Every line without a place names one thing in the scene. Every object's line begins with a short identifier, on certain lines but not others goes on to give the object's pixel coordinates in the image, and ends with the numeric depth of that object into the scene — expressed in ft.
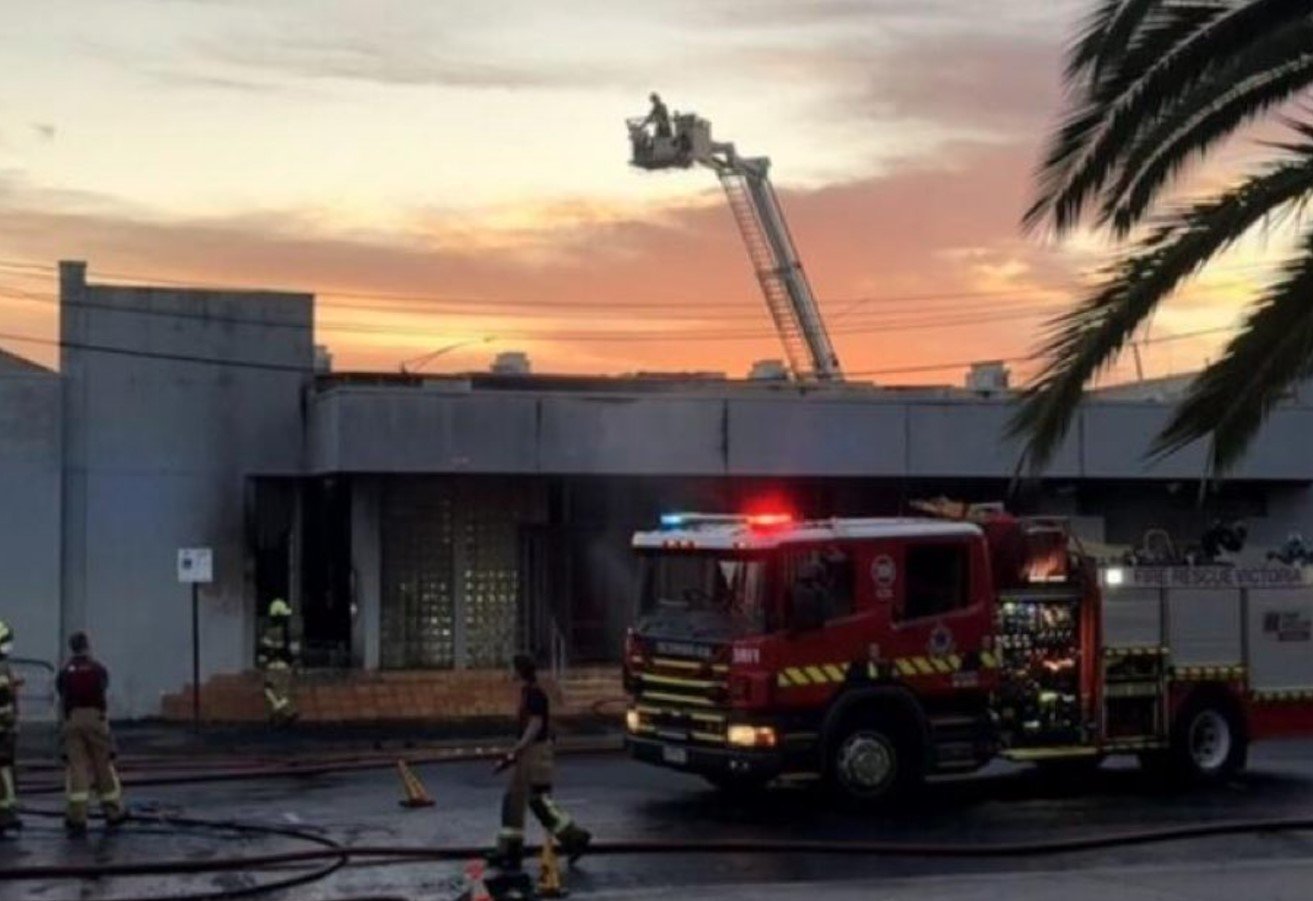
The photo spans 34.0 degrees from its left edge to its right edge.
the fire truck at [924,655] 62.34
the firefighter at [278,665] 94.38
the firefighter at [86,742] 58.34
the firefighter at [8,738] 57.98
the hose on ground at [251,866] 46.85
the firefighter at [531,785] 49.47
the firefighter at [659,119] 165.27
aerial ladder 157.89
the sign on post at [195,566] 91.15
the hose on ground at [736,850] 48.93
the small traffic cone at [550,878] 46.65
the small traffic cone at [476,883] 41.57
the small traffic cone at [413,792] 63.16
